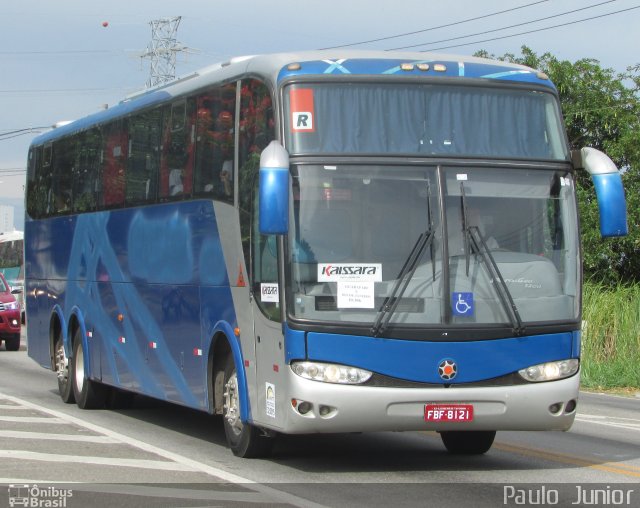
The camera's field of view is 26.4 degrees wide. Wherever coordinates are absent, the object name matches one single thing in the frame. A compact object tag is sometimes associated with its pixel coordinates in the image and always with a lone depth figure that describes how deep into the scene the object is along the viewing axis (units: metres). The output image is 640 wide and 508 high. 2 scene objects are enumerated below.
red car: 30.00
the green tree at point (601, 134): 29.89
